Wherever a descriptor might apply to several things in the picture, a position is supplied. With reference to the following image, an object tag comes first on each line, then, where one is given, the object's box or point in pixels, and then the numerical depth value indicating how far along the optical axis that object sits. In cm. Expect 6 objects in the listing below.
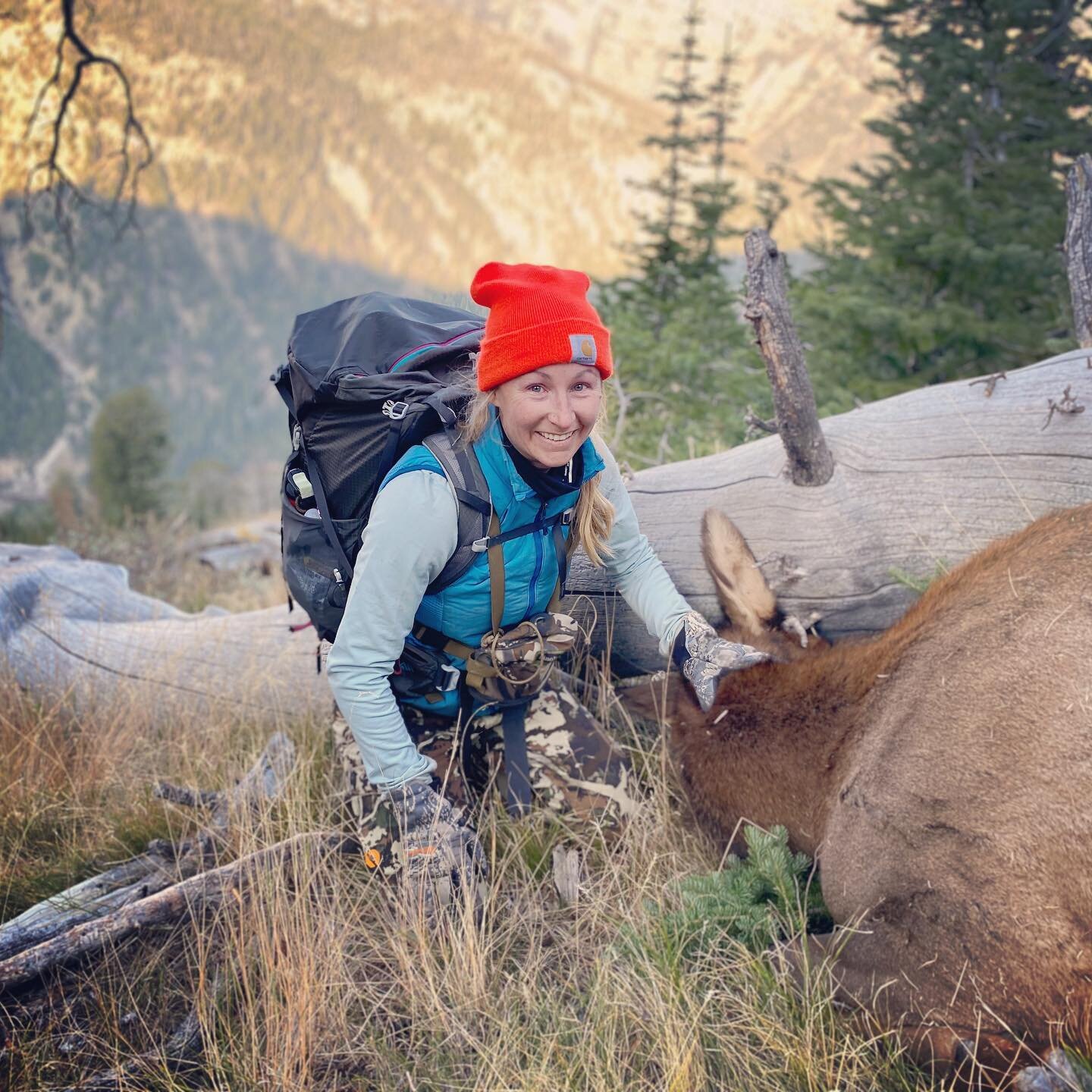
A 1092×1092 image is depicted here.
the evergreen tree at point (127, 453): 2858
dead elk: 214
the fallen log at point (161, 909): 260
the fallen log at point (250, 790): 329
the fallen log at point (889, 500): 344
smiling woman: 264
